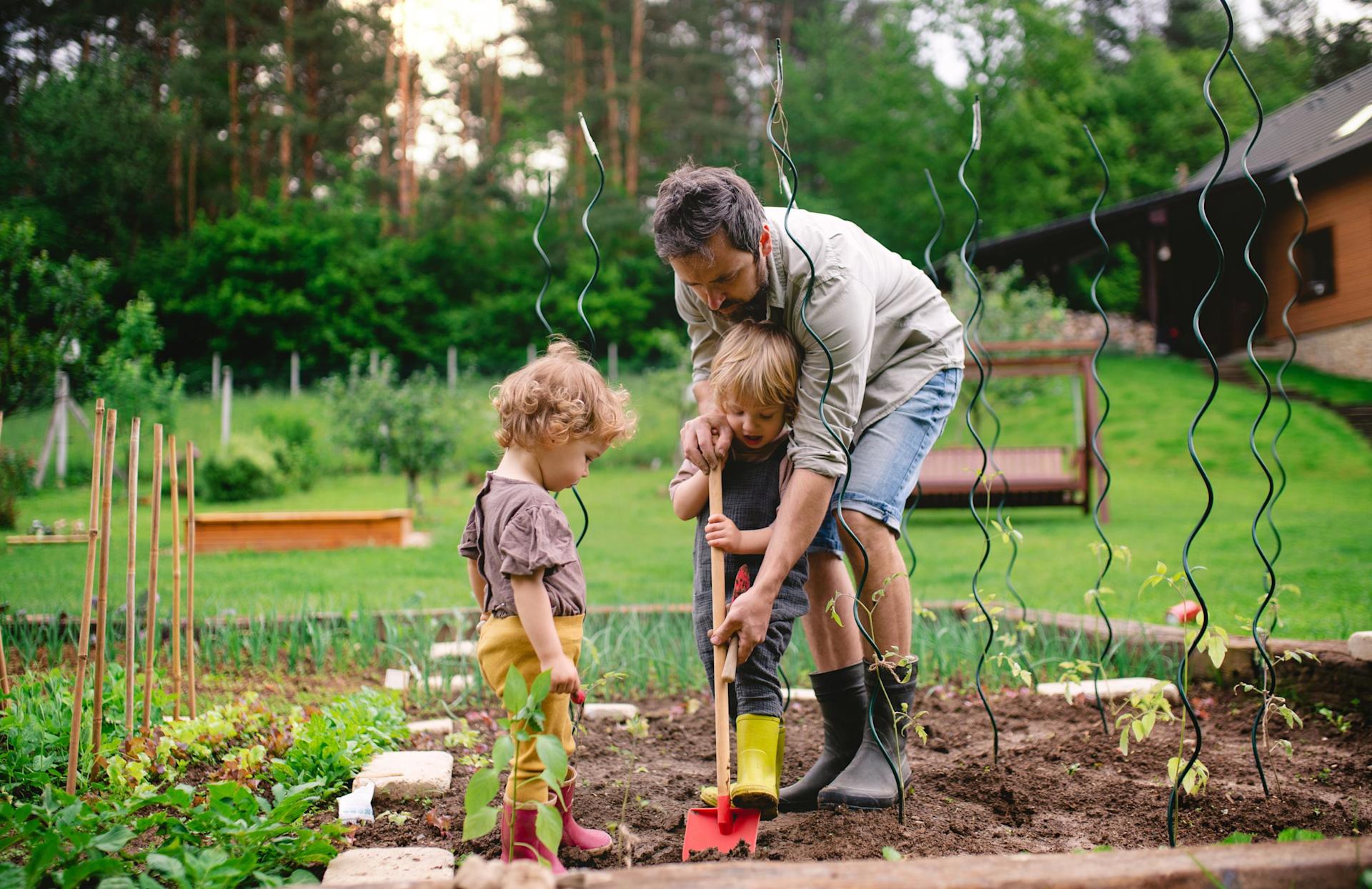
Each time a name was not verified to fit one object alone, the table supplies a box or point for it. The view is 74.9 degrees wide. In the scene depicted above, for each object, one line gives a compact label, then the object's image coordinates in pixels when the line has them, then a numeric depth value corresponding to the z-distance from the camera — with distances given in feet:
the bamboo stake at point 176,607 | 7.50
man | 6.05
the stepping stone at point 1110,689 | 8.95
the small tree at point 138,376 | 30.96
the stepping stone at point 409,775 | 6.79
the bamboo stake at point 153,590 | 6.94
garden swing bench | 24.41
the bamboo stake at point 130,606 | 6.59
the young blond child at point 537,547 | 5.56
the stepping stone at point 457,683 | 9.96
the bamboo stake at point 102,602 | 6.25
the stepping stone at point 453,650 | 10.65
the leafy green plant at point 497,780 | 4.45
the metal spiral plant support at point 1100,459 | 6.93
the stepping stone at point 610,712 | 9.40
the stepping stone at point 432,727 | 8.55
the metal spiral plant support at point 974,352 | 6.70
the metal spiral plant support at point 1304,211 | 6.89
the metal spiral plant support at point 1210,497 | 5.14
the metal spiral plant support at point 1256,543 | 5.85
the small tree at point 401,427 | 28.58
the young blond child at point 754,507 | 6.13
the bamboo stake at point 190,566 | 7.62
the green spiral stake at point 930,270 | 7.49
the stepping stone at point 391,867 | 5.13
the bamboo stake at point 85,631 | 5.93
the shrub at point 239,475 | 31.53
